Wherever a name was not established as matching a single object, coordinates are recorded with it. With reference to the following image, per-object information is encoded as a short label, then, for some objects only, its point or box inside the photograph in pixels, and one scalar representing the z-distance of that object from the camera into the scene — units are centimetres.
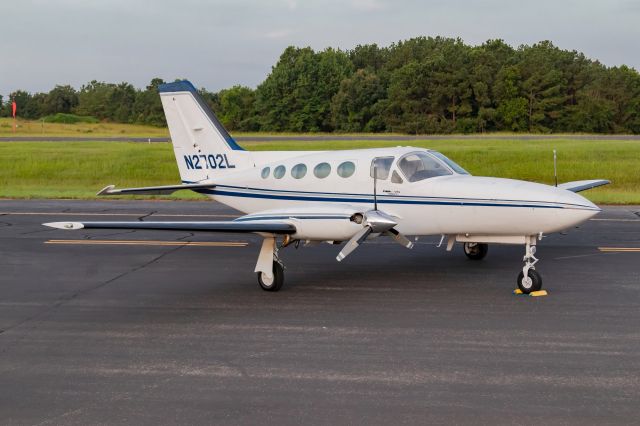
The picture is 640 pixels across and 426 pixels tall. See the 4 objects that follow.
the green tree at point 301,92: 9156
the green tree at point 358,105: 8650
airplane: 1210
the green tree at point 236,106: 10462
